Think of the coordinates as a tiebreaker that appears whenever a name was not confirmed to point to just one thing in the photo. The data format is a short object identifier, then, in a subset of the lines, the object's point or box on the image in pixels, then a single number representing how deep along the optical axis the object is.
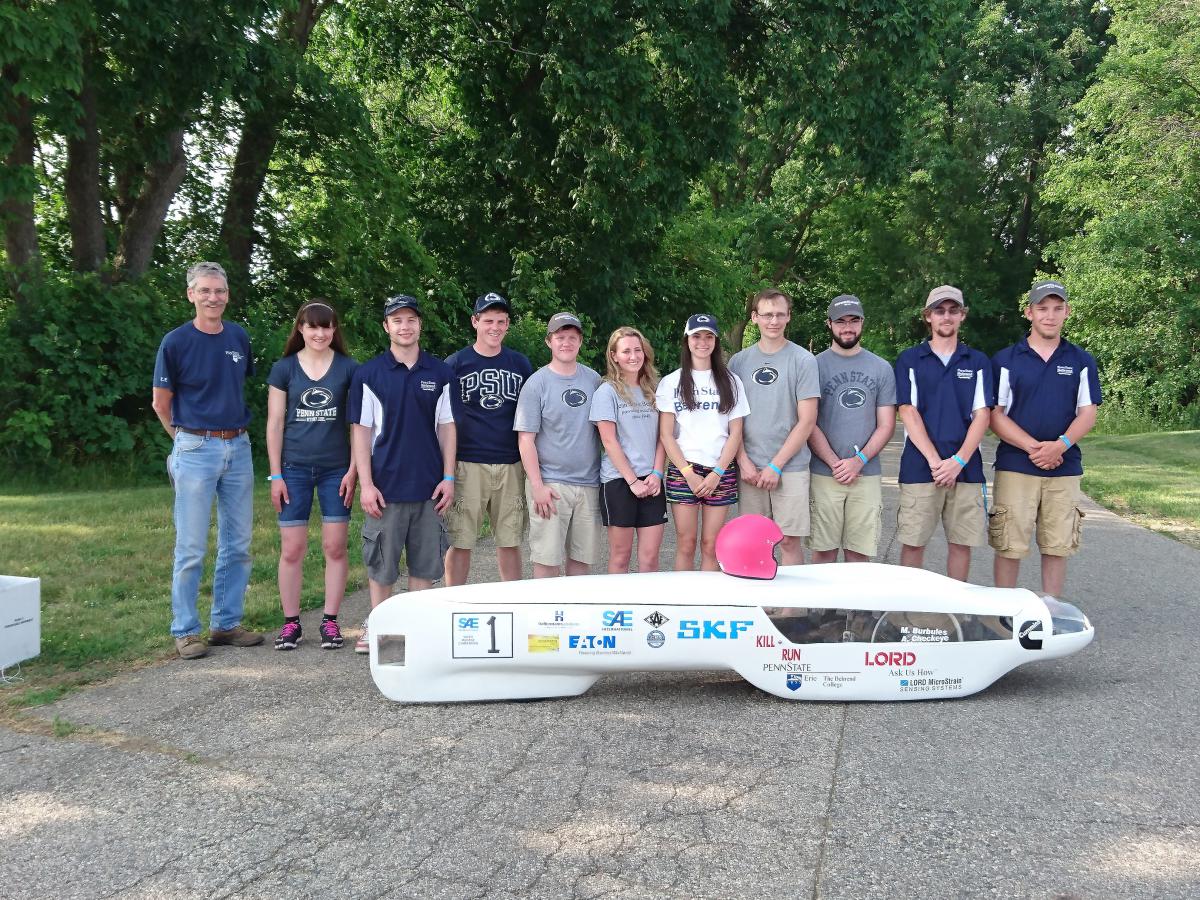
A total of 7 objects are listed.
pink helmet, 4.88
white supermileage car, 4.70
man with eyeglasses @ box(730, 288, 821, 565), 5.69
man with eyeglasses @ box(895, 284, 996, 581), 5.83
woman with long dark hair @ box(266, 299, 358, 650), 5.47
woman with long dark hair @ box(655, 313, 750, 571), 5.61
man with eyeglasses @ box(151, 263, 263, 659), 5.38
